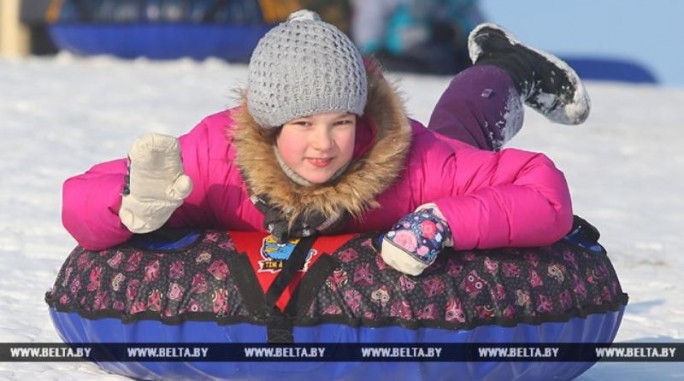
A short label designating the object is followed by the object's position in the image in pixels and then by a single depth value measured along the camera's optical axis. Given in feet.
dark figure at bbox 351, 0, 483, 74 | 79.00
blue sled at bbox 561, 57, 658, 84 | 96.53
